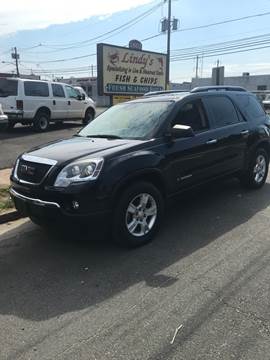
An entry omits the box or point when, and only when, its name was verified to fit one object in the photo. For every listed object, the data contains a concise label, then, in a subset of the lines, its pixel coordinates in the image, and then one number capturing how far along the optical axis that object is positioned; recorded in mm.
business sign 13609
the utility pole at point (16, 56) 74888
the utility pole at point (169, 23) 28914
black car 4203
